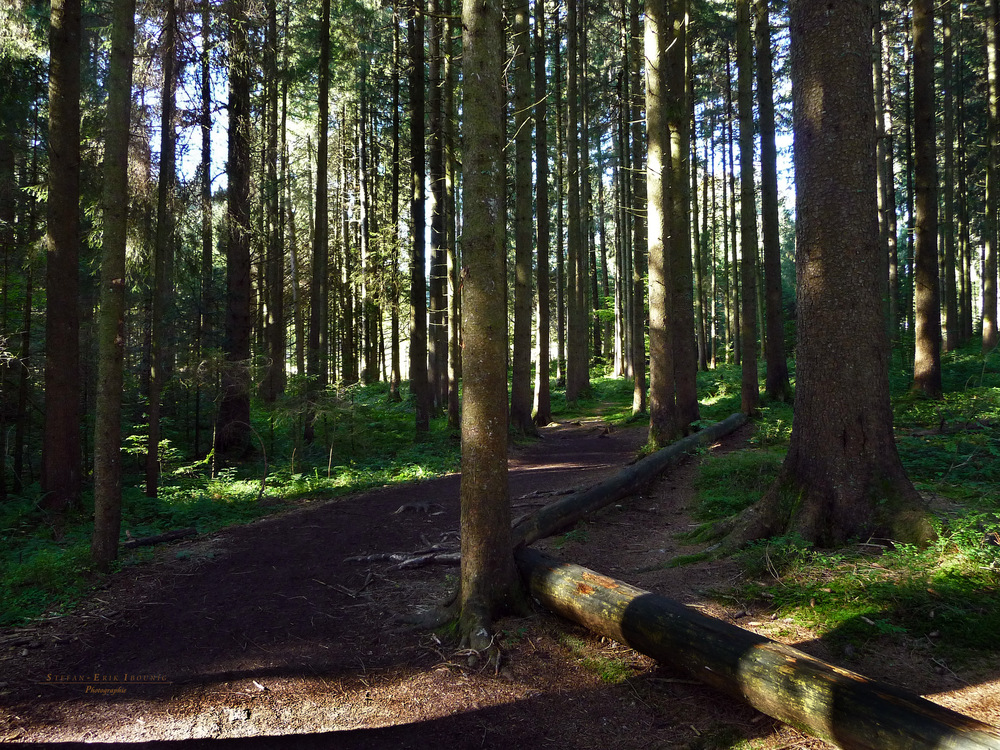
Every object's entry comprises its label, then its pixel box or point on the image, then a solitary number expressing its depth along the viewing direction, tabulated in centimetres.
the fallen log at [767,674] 253
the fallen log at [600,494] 666
